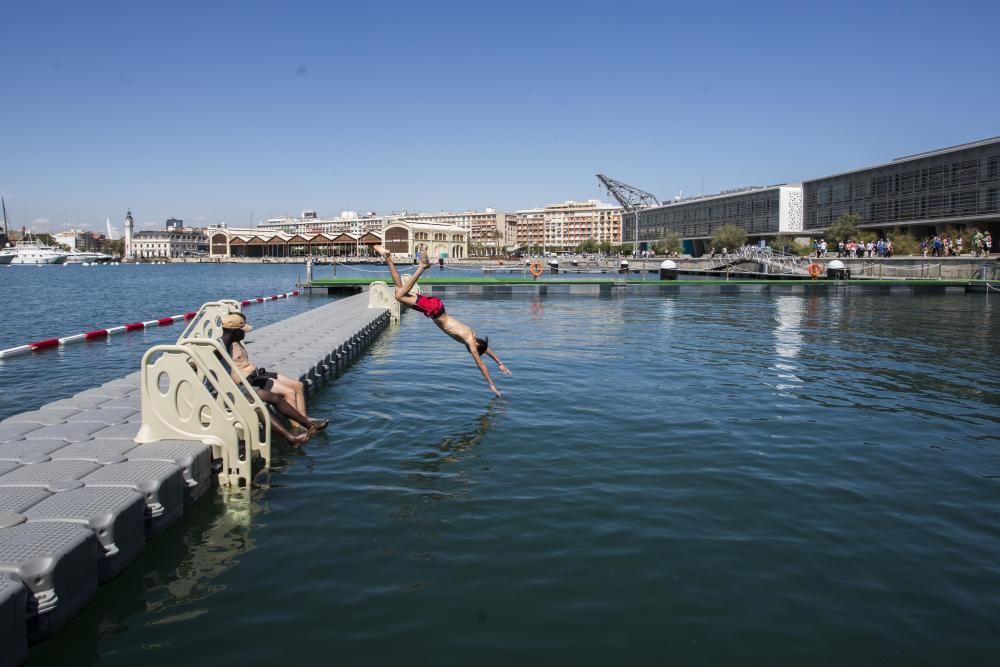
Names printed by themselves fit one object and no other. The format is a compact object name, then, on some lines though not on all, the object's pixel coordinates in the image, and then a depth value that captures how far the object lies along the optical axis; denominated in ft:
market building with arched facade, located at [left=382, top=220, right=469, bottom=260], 568.82
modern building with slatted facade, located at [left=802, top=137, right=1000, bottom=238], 221.46
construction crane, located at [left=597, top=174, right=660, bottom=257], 513.04
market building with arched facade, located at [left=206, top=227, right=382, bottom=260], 591.37
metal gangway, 196.85
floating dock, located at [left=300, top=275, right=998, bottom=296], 143.64
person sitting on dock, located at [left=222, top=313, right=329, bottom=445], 30.04
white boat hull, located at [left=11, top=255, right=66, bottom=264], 553.23
